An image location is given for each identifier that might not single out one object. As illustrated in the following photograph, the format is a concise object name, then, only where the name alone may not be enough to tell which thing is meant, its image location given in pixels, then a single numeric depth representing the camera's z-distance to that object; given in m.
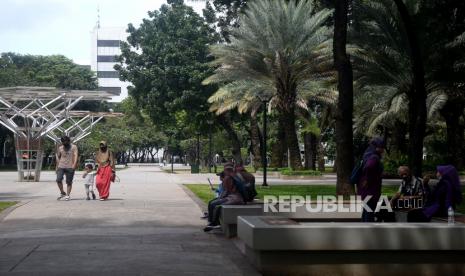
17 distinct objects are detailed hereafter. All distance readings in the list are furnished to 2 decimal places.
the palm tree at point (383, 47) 23.48
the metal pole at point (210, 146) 50.93
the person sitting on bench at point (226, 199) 10.64
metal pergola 29.98
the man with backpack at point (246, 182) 10.88
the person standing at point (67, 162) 16.12
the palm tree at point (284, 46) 31.73
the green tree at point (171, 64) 44.25
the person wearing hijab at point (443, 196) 8.04
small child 16.33
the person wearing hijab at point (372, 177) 8.76
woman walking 16.02
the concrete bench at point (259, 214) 9.23
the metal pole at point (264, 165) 24.96
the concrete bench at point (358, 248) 6.73
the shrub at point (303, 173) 33.72
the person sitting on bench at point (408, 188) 9.45
